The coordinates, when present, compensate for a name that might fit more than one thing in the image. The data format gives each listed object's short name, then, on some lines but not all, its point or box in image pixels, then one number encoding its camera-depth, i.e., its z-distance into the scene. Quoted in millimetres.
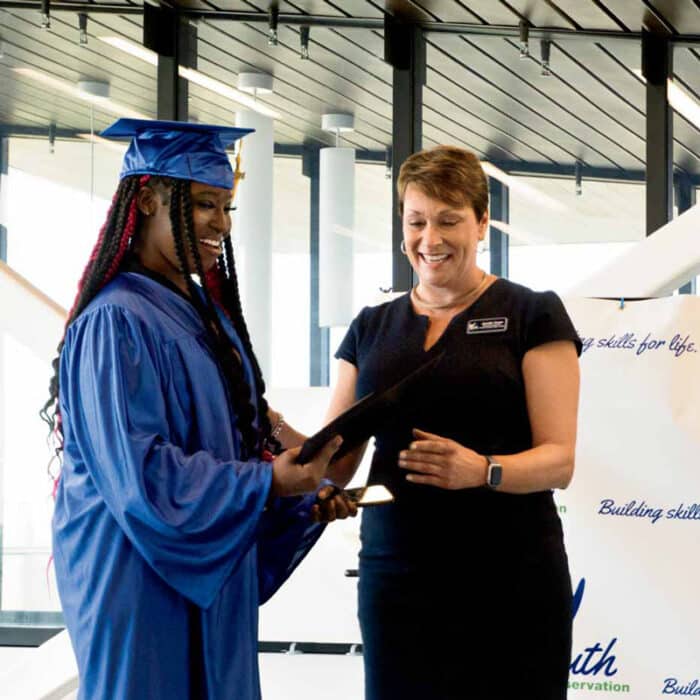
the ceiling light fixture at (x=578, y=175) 9882
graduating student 3213
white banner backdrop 6907
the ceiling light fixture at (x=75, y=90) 10444
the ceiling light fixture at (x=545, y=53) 9782
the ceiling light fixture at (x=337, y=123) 10197
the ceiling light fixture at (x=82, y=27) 10397
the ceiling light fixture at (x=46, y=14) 10304
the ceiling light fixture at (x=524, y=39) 9695
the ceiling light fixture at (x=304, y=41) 10257
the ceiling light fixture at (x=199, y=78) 10357
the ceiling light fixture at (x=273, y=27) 10170
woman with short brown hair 3972
